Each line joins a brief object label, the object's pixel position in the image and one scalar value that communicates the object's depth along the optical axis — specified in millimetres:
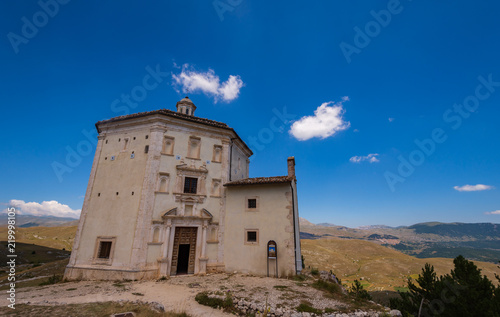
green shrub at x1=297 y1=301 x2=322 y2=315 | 9508
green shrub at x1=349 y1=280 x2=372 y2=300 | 16272
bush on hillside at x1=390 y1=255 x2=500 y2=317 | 11039
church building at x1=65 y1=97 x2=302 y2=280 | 16453
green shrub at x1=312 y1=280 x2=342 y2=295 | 13341
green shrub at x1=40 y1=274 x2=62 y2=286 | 15320
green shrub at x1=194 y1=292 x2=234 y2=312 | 10516
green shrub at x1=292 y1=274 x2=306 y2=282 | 15705
